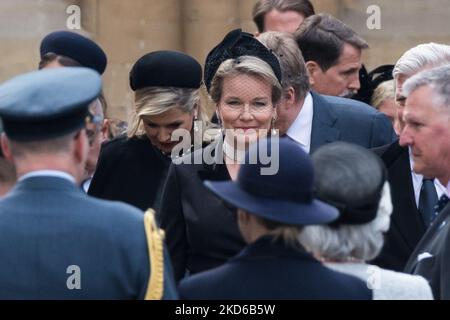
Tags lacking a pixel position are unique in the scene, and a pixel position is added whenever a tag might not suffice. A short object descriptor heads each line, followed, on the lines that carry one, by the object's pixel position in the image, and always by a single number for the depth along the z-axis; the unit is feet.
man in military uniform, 27.68
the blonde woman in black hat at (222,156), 36.42
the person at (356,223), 29.07
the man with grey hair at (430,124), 37.17
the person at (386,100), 53.57
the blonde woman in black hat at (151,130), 42.68
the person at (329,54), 51.39
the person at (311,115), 42.24
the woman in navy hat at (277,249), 27.61
